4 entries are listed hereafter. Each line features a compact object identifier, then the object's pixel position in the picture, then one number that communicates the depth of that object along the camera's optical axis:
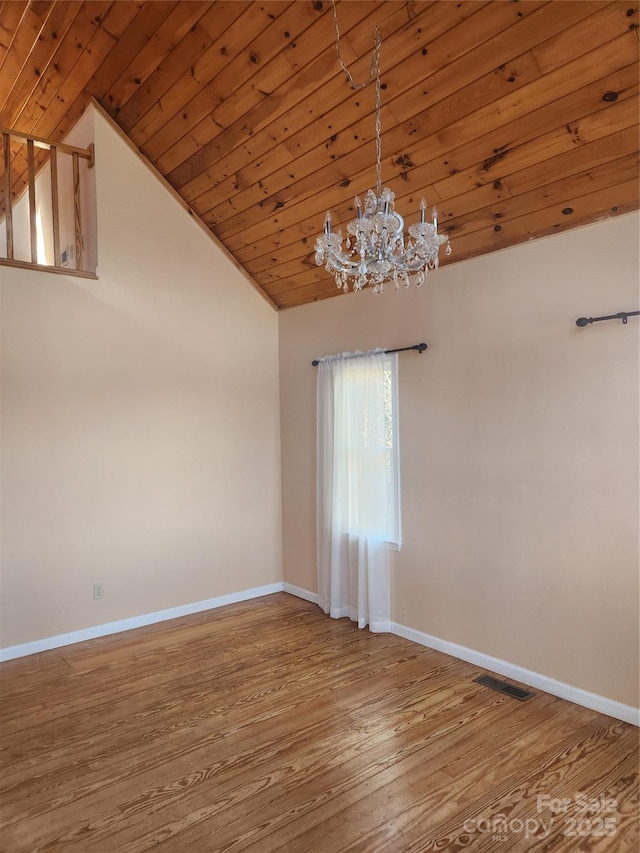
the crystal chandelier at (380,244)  1.88
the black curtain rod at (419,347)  3.49
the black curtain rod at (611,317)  2.52
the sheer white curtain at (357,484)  3.75
